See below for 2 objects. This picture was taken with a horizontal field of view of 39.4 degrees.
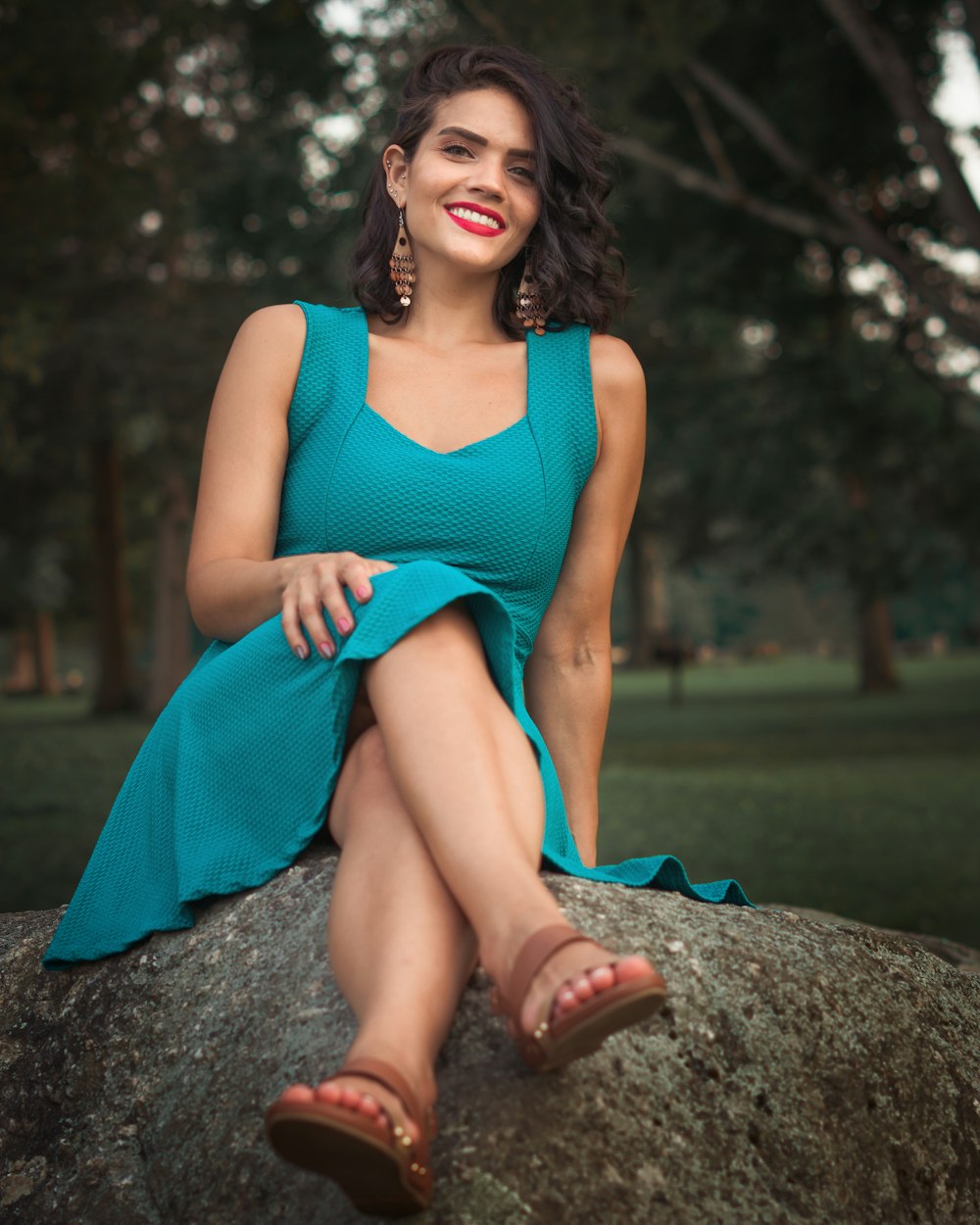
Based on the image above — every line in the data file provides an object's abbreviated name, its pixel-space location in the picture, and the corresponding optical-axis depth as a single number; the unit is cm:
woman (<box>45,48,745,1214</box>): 192
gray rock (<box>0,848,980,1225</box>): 200
